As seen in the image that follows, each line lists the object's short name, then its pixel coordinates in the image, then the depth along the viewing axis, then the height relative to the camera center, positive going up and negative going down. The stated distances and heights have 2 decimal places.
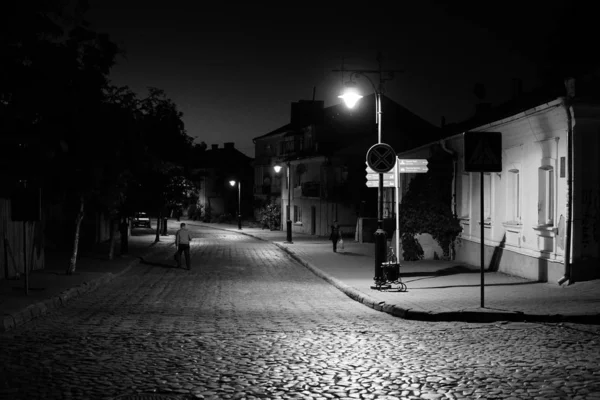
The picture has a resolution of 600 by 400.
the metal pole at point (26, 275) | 13.52 -1.40
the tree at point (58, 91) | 14.33 +2.81
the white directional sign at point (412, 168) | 17.20 +1.04
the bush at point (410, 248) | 23.62 -1.36
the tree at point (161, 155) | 22.53 +2.59
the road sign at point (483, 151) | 11.54 +0.99
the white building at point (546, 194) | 14.88 +0.40
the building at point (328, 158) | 47.75 +3.99
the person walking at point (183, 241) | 22.58 -1.13
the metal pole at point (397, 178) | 17.08 +0.78
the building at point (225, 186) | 88.75 +2.90
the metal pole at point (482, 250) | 11.46 -0.69
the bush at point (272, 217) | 59.59 -0.80
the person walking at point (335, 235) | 30.37 -1.19
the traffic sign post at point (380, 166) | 15.52 +0.98
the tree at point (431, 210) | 22.88 -0.03
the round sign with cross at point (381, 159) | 15.52 +1.14
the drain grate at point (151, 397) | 6.25 -1.76
